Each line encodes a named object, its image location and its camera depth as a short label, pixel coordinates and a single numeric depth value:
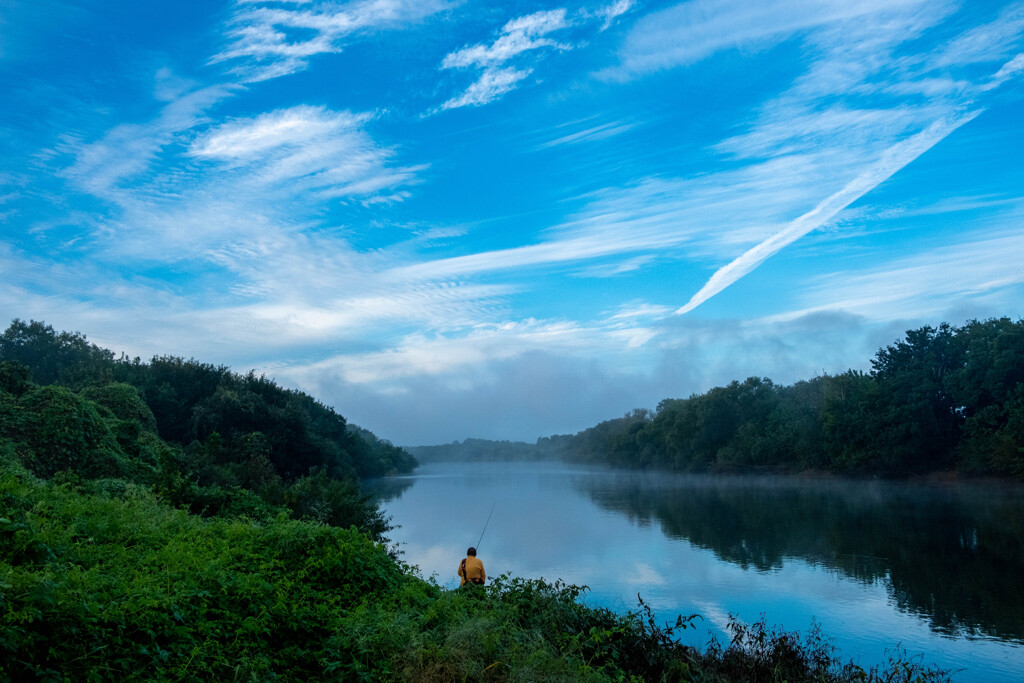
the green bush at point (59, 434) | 17.88
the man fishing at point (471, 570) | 11.69
